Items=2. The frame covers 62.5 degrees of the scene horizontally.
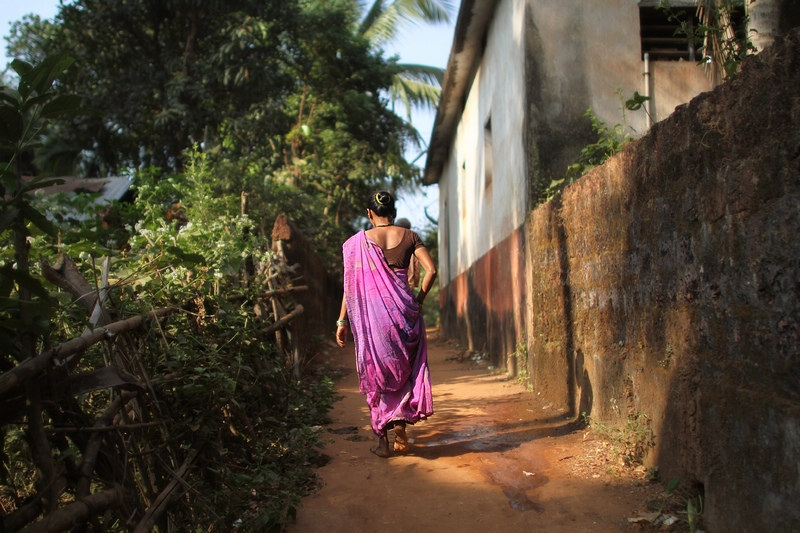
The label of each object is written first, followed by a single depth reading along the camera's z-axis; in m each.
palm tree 19.02
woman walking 4.16
